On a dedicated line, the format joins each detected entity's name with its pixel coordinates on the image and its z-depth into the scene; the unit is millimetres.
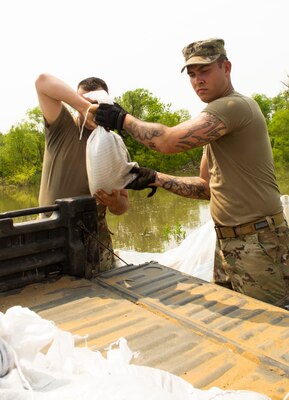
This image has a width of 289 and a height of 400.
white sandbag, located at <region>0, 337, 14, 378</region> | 1239
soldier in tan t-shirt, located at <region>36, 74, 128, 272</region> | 2953
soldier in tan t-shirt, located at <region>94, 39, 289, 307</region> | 2521
